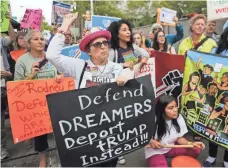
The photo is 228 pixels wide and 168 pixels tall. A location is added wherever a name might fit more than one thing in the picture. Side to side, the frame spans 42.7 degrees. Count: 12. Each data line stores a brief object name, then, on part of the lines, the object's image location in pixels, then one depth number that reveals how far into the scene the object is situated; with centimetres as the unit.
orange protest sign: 292
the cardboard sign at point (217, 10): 459
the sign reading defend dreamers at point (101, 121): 208
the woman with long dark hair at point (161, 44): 443
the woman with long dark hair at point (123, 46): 330
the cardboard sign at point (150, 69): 361
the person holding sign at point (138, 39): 503
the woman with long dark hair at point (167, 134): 307
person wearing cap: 227
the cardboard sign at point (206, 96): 288
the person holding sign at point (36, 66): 308
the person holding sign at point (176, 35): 472
